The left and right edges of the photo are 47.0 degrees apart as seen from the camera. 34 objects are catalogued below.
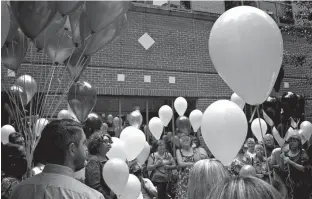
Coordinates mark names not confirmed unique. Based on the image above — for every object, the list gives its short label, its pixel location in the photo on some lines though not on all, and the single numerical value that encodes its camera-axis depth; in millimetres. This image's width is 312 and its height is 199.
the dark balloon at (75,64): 3579
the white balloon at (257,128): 6996
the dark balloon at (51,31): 2939
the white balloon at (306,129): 7098
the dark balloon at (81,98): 4168
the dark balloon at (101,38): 2955
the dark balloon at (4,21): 2190
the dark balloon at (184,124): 7426
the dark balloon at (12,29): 2826
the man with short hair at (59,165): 1978
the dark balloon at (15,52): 3010
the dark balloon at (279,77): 7028
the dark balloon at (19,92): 4068
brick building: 8789
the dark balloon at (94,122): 5793
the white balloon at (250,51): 2734
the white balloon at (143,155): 5867
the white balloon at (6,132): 6074
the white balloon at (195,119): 7676
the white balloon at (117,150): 4160
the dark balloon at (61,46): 3160
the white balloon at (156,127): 7594
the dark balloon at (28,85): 4750
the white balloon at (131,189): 3764
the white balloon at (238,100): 6448
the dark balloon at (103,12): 2395
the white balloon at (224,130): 3318
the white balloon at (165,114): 7980
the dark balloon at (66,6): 2178
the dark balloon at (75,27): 2883
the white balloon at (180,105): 8195
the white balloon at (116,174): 3418
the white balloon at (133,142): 4801
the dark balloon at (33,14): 2123
